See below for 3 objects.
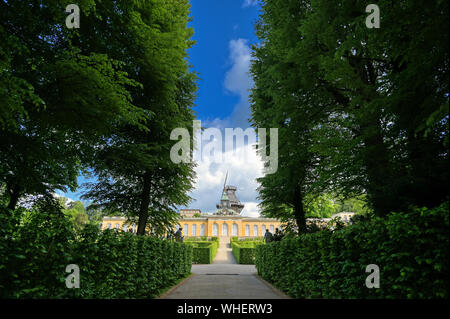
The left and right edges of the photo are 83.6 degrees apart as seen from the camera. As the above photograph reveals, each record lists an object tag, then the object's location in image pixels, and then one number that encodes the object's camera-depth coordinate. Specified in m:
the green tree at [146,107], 7.09
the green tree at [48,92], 4.86
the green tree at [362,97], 3.62
